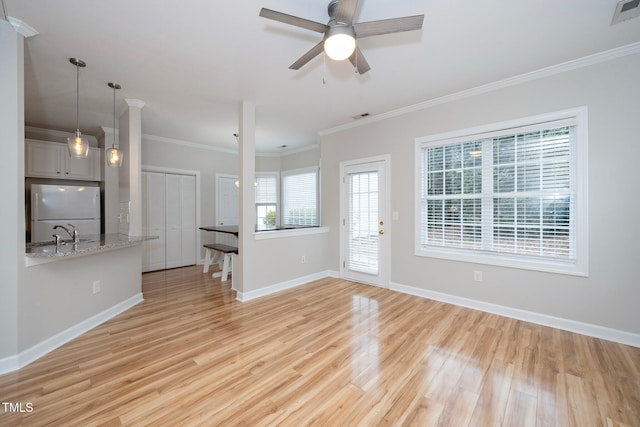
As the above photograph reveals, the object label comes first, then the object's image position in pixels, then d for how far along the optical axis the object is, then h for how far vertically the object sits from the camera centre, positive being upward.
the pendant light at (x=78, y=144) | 2.71 +0.72
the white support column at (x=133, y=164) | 3.69 +0.67
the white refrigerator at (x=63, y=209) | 4.12 +0.03
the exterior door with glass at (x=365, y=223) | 4.25 -0.21
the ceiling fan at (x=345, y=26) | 1.63 +1.22
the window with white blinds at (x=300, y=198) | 6.45 +0.35
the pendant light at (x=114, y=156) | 3.28 +0.70
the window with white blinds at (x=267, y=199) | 7.15 +0.33
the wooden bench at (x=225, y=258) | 4.66 -0.92
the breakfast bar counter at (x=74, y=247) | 2.22 -0.36
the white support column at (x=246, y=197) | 3.68 +0.20
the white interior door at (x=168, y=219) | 5.30 -0.17
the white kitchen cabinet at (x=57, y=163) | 4.29 +0.84
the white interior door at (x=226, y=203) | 6.35 +0.20
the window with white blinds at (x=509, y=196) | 2.80 +0.18
